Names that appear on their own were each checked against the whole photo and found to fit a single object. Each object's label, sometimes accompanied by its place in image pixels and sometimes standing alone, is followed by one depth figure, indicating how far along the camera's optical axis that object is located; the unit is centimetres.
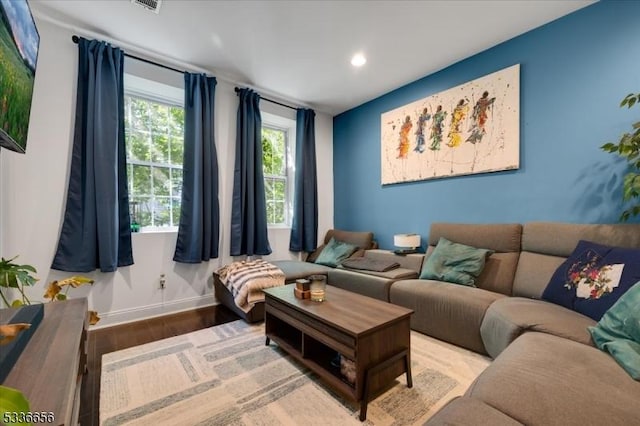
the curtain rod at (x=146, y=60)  247
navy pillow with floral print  156
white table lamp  324
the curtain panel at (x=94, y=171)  244
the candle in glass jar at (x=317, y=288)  193
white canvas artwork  263
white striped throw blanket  260
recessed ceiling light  287
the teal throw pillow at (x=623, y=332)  112
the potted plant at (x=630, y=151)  173
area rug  144
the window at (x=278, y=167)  412
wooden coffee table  144
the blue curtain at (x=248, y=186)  342
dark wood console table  77
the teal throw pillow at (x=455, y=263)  246
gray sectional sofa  90
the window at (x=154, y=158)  303
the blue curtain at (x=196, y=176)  303
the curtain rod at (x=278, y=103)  381
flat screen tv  118
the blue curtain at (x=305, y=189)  406
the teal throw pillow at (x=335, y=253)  360
